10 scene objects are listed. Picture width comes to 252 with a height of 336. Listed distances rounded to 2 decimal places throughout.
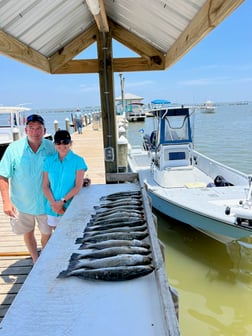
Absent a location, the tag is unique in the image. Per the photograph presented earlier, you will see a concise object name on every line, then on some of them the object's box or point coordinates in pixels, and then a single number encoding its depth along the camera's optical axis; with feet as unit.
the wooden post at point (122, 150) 24.11
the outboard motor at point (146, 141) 34.94
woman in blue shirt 8.61
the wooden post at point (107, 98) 12.21
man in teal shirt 8.95
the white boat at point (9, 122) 42.65
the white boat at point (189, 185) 16.34
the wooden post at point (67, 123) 59.57
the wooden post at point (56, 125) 54.06
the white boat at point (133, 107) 131.28
